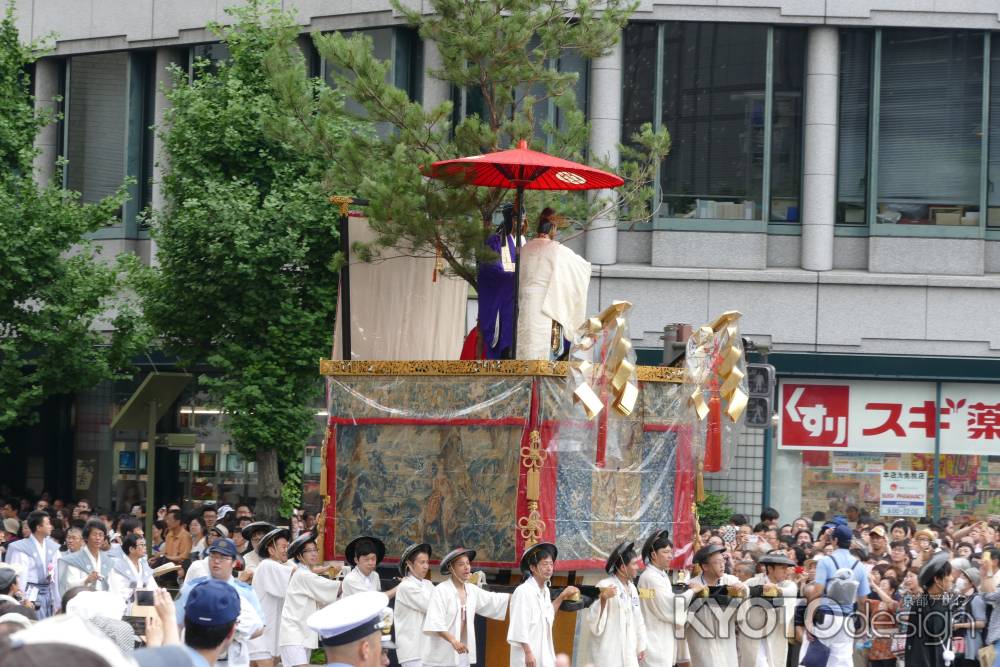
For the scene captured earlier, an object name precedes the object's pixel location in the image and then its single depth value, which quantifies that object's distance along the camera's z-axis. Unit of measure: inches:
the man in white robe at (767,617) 571.8
